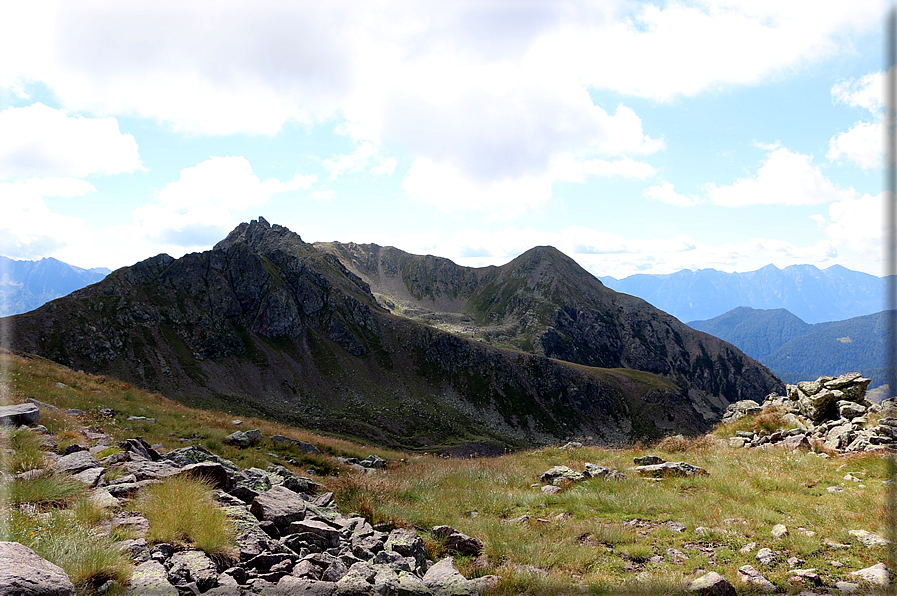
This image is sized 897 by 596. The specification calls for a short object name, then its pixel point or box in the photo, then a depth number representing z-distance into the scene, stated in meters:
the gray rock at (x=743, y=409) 27.60
